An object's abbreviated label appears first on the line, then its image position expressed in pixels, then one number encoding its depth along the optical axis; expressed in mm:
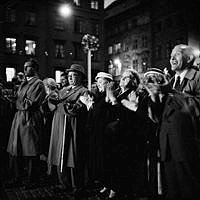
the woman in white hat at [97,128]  4907
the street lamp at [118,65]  49366
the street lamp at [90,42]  10237
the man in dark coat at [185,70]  4152
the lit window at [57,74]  35000
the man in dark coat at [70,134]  5301
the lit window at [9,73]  31884
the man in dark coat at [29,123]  5926
